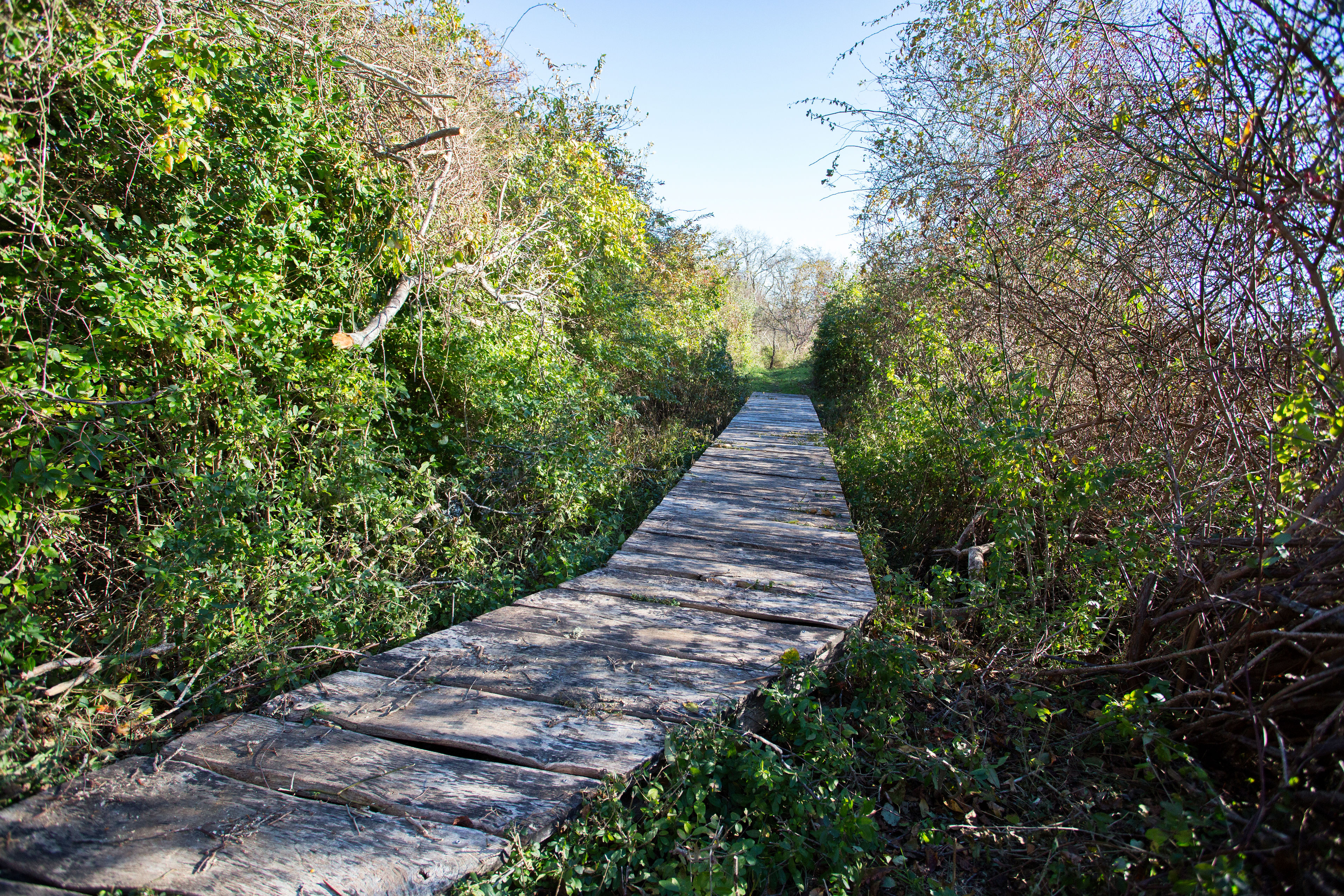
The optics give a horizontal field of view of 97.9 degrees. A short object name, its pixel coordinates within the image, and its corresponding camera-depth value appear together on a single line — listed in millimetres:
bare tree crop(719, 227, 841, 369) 26062
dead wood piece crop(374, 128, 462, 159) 3727
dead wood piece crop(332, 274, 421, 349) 3582
